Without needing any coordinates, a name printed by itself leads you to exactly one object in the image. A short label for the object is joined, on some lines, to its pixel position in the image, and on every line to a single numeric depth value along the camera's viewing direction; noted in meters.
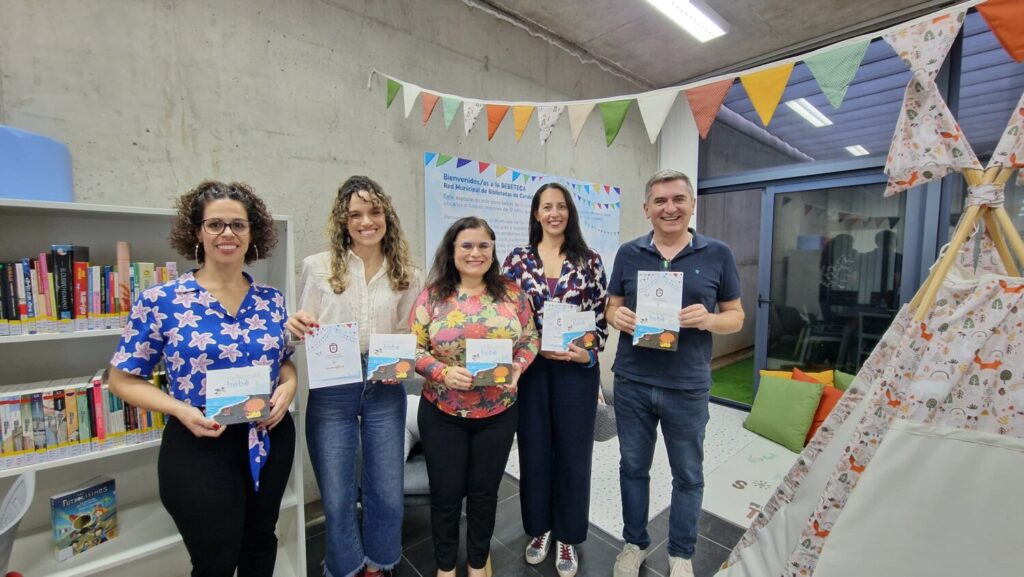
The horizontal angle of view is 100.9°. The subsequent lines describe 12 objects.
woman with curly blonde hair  1.56
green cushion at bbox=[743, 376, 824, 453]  3.17
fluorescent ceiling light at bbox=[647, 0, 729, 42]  2.92
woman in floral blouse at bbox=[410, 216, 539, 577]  1.54
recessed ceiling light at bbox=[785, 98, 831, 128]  4.52
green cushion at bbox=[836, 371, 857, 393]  3.25
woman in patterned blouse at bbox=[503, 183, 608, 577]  1.70
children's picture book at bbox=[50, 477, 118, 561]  1.50
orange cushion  3.14
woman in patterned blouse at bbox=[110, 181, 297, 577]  1.22
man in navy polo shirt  1.60
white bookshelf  1.50
